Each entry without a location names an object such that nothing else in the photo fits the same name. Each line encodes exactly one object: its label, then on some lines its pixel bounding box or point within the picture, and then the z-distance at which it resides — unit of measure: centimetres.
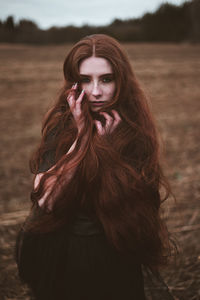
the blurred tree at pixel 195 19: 2416
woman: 150
